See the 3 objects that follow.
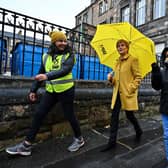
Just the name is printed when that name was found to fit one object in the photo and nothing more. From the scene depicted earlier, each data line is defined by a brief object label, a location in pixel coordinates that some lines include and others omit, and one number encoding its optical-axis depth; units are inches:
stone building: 631.8
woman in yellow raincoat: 139.2
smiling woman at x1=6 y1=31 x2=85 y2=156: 122.6
